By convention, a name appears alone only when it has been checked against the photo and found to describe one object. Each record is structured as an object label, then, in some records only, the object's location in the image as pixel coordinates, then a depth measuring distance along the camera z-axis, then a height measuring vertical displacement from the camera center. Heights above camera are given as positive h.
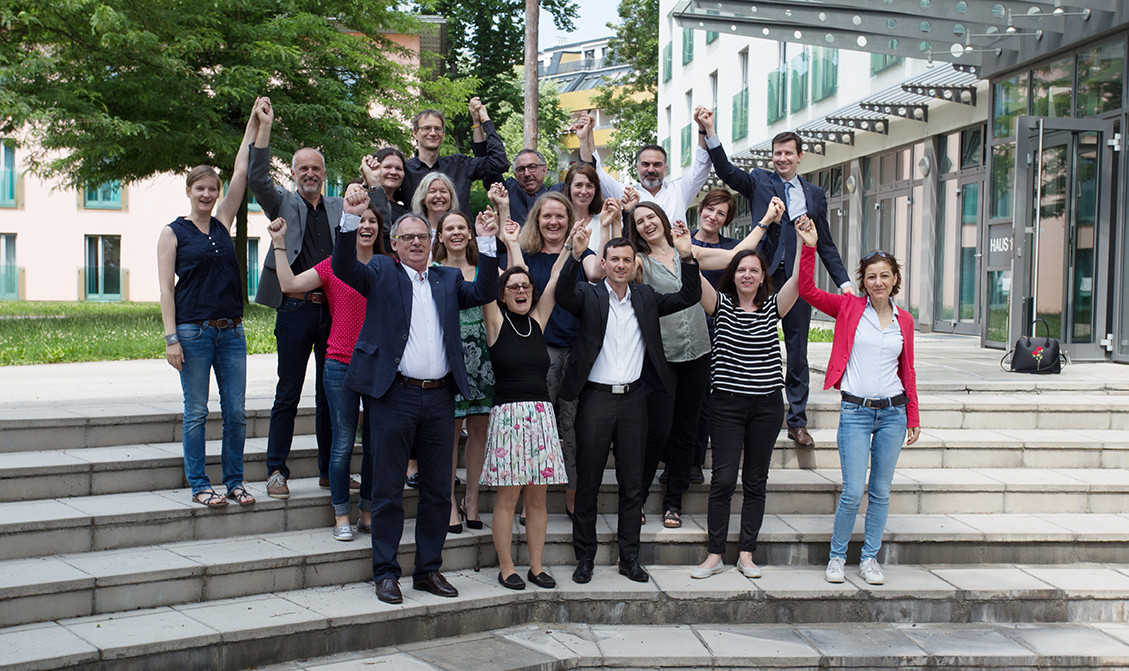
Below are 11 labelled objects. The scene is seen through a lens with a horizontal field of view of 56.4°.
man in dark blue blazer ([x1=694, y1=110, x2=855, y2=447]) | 6.84 +0.54
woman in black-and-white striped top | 6.06 -0.63
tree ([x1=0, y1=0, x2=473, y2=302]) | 15.90 +3.63
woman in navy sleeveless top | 5.75 -0.17
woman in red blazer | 5.98 -0.60
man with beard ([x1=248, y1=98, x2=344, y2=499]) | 6.06 -0.15
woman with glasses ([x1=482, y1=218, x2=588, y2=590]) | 5.62 -0.73
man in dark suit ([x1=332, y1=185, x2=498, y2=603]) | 5.35 -0.44
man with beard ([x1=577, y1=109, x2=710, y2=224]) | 6.78 +0.70
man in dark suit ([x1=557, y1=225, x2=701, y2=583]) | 5.89 -0.51
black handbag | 9.90 -0.64
